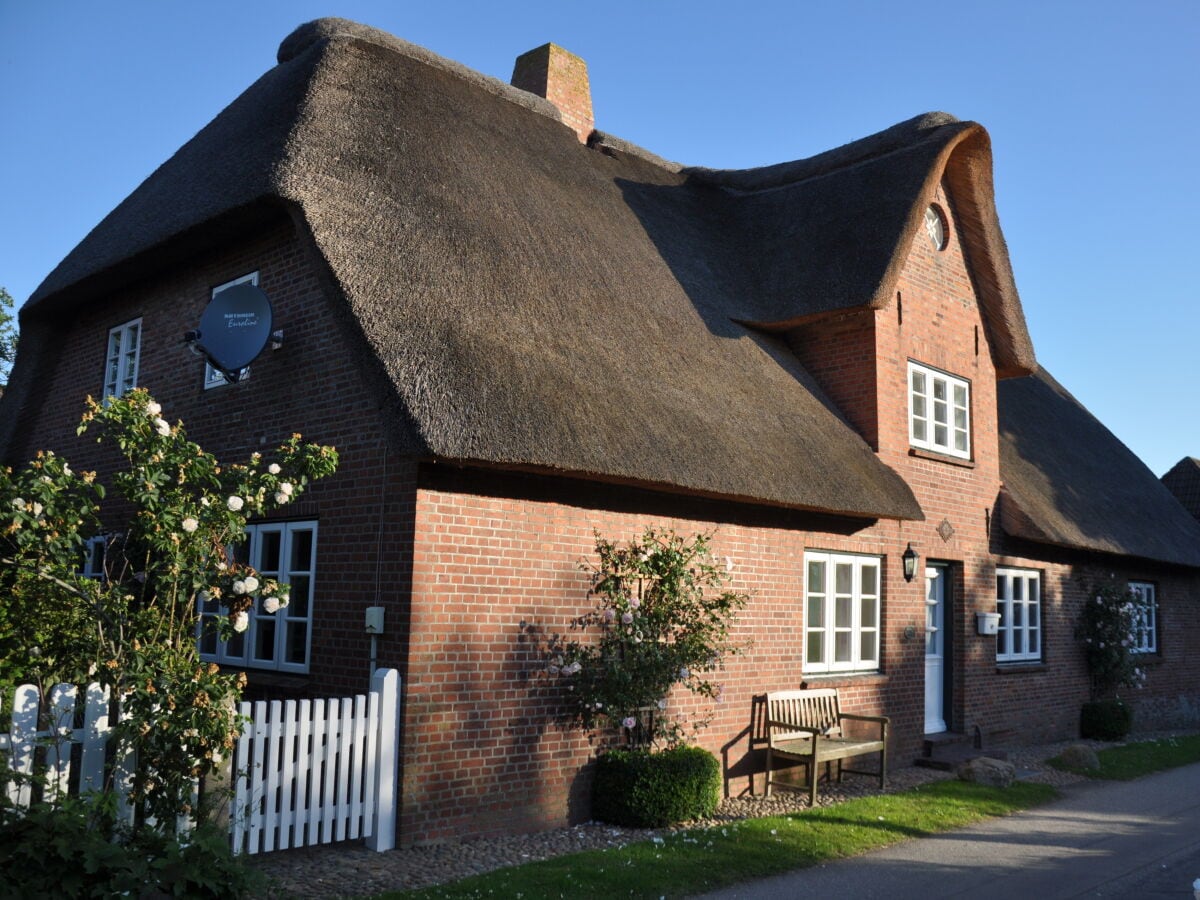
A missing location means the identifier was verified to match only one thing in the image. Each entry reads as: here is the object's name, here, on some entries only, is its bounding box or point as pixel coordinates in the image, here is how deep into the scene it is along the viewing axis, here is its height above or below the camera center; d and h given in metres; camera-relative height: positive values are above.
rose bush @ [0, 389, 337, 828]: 5.74 -0.10
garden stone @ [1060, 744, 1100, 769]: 12.18 -2.01
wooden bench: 9.70 -1.52
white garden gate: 5.80 -1.25
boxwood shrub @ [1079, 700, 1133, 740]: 15.09 -1.92
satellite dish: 9.05 +2.12
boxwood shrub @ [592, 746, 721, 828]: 8.25 -1.71
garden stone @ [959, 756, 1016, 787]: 10.98 -2.00
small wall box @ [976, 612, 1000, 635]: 13.21 -0.45
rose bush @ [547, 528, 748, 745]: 8.38 -0.55
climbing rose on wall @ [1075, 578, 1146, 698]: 15.54 -0.70
